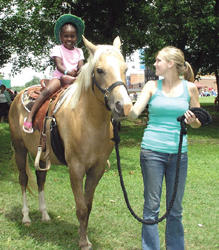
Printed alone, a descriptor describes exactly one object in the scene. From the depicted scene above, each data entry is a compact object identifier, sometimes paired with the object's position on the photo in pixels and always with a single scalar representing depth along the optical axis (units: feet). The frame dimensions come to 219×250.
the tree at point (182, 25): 51.03
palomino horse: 10.77
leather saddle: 14.90
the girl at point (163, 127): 10.58
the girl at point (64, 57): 14.65
